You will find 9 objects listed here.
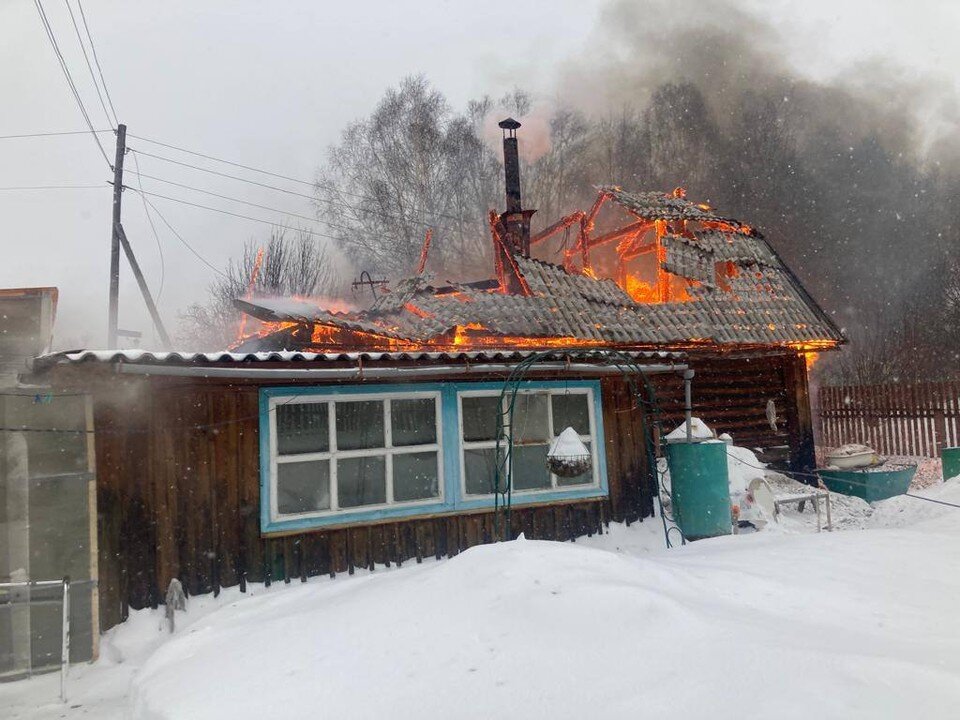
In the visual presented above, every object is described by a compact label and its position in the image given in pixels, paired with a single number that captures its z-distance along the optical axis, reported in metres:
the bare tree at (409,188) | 33.75
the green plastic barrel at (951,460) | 12.05
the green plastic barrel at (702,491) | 8.88
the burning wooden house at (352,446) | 6.67
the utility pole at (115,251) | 18.73
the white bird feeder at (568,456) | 7.79
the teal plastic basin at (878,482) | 11.75
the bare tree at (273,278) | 30.53
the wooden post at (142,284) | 18.64
